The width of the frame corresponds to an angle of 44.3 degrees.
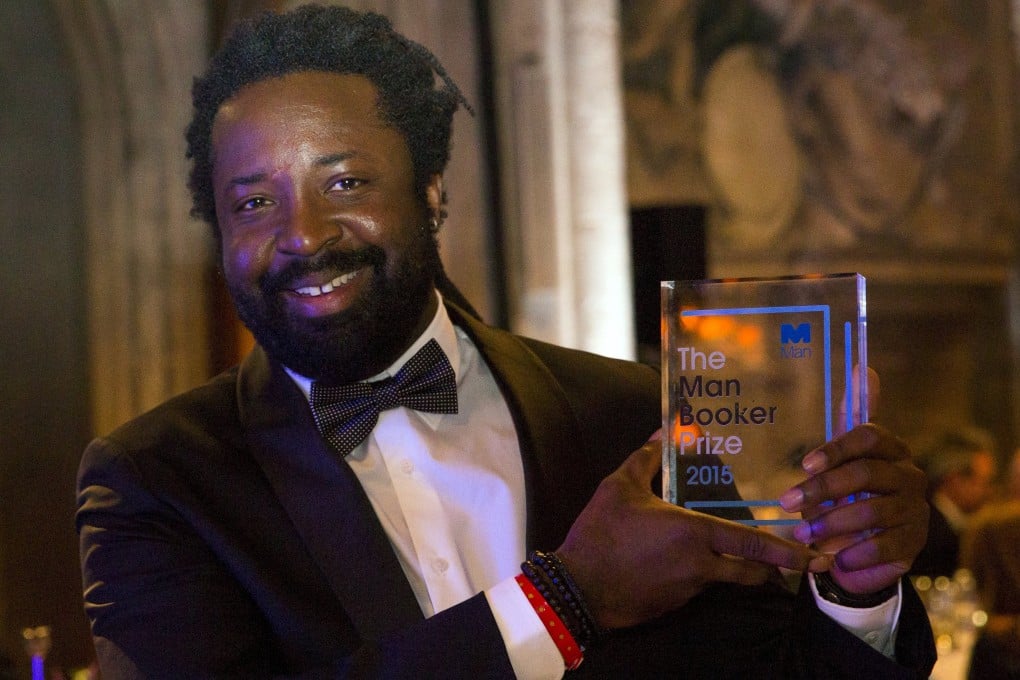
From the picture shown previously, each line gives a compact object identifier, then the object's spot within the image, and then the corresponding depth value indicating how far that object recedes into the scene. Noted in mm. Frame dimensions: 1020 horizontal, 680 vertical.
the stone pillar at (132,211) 5039
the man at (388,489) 1401
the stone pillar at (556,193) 5168
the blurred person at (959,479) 6363
